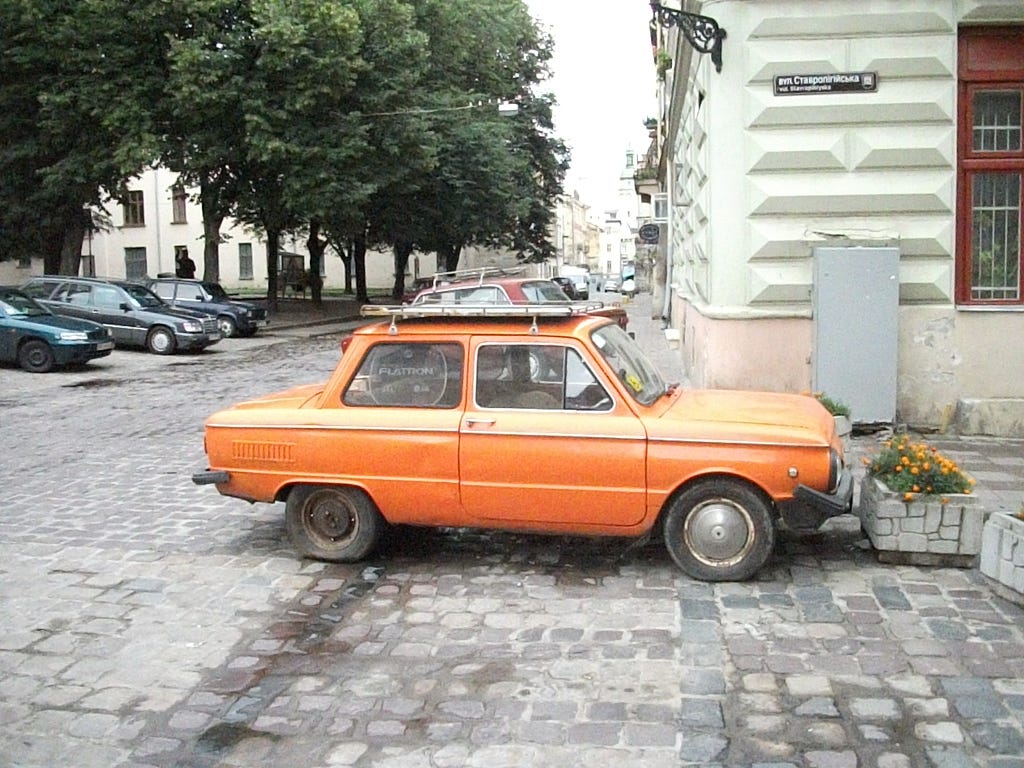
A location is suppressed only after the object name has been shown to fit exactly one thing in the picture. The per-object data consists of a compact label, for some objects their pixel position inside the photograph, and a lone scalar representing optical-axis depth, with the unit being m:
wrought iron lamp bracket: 10.72
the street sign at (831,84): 10.74
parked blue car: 19.34
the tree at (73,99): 26.88
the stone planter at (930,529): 6.40
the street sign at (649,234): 30.80
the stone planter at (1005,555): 5.68
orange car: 6.16
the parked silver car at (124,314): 23.55
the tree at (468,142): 34.84
